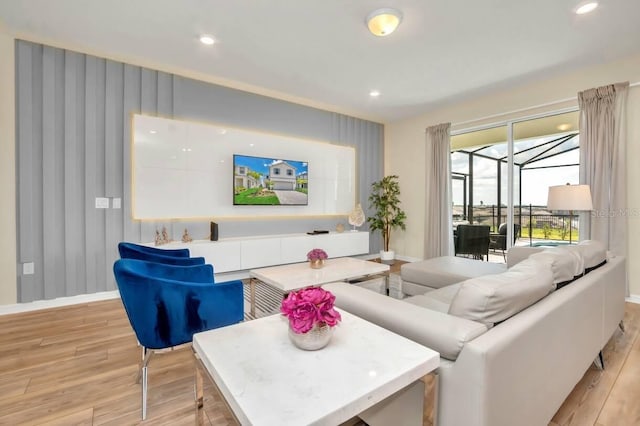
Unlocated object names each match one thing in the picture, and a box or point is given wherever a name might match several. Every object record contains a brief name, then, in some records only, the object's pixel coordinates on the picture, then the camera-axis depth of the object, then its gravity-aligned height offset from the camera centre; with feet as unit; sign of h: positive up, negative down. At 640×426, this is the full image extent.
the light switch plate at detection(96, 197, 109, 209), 11.18 +0.33
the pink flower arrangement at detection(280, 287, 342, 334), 3.61 -1.19
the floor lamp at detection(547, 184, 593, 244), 10.28 +0.46
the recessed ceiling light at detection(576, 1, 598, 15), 8.19 +5.54
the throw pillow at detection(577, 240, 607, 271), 6.57 -0.95
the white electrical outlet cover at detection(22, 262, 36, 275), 10.13 -1.86
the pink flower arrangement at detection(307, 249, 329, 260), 10.27 -1.45
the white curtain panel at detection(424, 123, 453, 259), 16.83 +0.98
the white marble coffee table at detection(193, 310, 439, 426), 2.71 -1.70
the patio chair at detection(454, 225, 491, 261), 16.05 -1.58
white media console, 12.69 -1.70
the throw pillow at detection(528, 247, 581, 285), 5.28 -0.92
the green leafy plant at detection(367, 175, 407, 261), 18.69 +0.11
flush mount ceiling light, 8.52 +5.44
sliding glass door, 13.38 +1.85
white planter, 18.65 -2.70
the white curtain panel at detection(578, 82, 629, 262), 11.14 +1.91
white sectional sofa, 3.35 -1.58
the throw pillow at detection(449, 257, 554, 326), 3.92 -1.12
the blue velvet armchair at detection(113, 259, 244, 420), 5.33 -1.75
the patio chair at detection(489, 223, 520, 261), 14.98 -1.31
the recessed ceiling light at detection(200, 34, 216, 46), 9.95 +5.71
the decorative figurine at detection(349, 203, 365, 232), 17.69 -0.30
